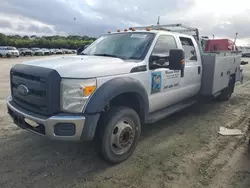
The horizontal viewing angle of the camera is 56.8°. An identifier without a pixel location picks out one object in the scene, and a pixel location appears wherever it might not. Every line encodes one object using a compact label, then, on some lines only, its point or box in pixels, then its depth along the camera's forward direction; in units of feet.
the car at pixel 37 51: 137.69
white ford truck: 9.12
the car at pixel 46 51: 144.44
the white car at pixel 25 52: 130.82
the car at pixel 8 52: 107.34
